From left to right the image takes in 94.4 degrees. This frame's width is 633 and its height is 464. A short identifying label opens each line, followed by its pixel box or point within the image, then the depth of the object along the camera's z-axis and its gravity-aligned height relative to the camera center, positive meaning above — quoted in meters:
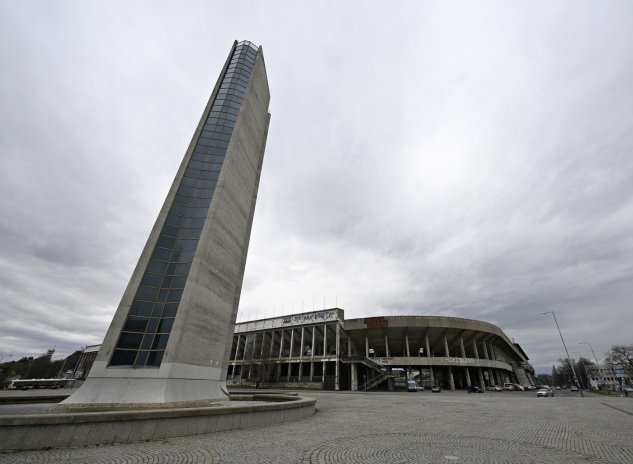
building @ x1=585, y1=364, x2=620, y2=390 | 130.50 +14.45
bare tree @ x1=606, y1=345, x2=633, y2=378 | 67.56 +10.81
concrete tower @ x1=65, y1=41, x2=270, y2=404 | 19.27 +7.40
